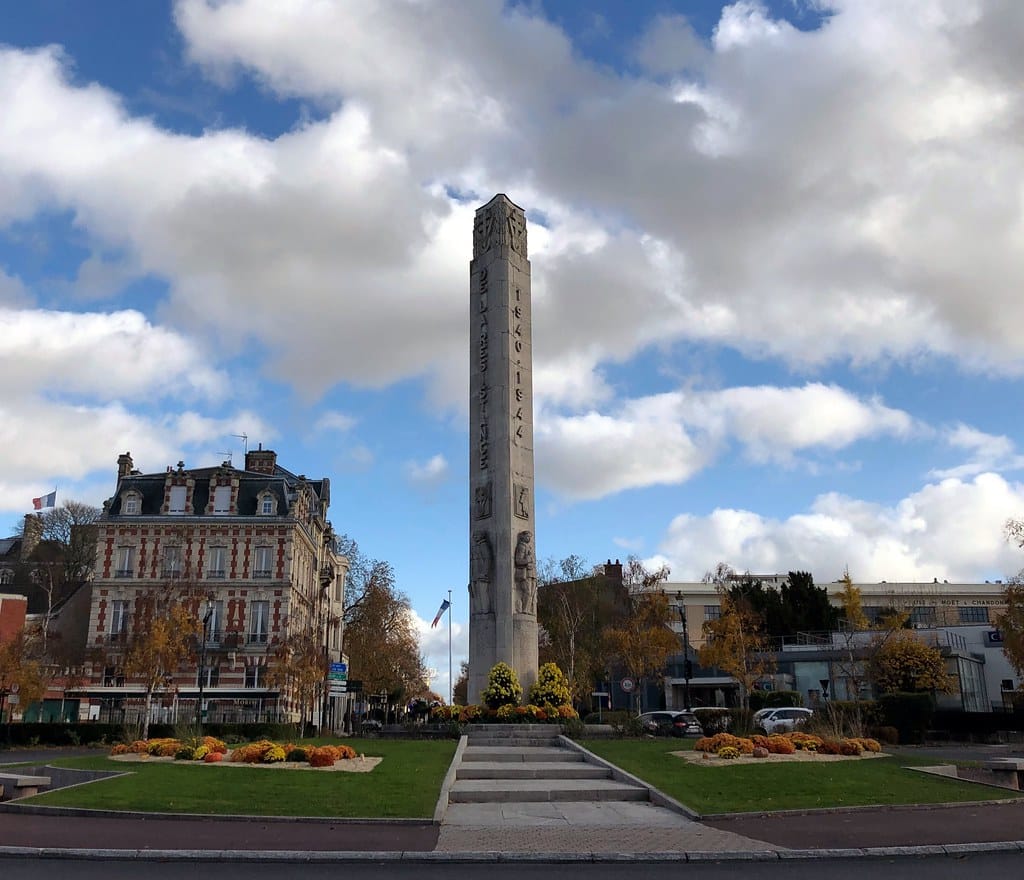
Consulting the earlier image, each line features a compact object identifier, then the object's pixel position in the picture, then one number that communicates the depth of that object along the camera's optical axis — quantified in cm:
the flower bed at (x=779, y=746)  2236
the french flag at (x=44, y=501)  6365
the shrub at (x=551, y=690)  3206
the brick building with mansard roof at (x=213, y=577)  5344
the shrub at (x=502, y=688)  3175
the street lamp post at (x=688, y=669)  4240
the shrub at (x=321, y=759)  2055
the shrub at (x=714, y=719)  3211
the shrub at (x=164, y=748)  2300
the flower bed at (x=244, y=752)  2084
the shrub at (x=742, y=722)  2933
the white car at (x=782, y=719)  3584
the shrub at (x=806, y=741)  2415
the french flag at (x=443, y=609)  6544
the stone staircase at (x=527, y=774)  1867
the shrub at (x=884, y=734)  3569
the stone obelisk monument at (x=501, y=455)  3412
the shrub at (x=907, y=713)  3706
